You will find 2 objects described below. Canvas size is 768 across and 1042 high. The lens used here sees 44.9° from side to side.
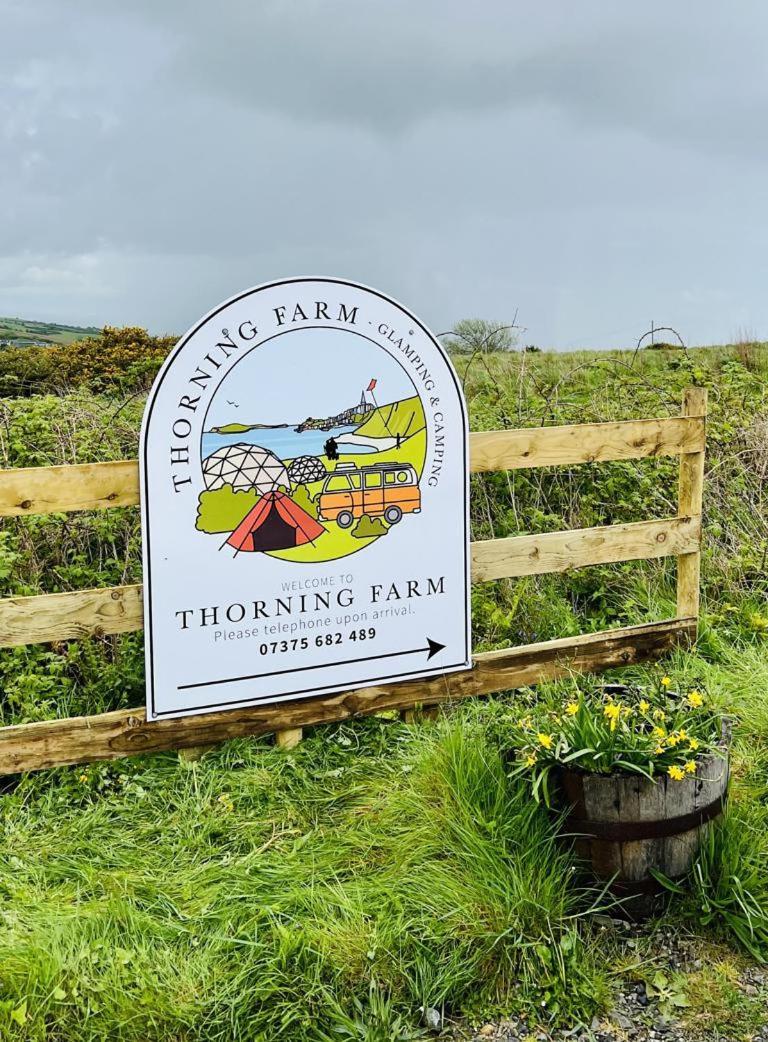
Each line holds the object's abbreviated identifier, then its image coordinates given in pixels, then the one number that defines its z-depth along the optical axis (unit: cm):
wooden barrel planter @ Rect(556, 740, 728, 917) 335
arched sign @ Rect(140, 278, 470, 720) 434
